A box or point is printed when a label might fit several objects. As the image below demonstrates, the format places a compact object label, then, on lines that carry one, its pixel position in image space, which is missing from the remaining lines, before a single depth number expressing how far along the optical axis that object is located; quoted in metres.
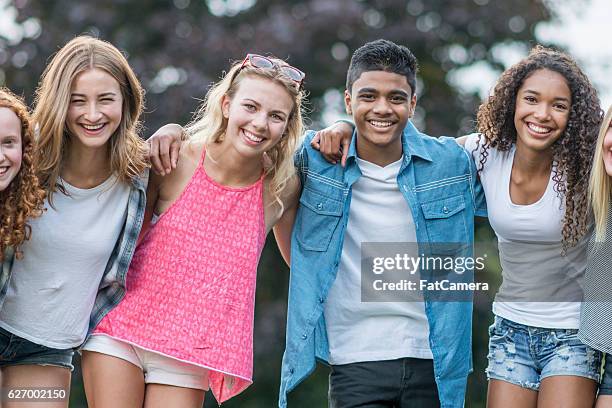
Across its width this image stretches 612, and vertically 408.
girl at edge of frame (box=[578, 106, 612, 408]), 9.13
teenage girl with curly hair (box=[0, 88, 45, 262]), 8.70
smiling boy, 9.74
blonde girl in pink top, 9.28
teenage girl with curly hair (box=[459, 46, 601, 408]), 9.43
